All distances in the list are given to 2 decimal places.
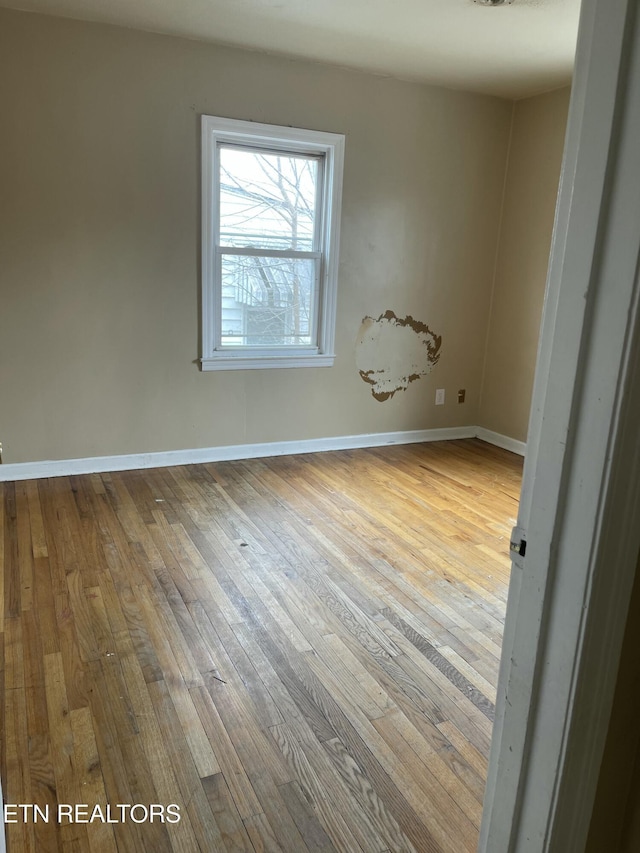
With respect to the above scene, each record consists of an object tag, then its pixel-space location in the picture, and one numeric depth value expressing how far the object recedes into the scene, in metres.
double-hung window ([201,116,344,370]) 3.84
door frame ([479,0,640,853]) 0.69
